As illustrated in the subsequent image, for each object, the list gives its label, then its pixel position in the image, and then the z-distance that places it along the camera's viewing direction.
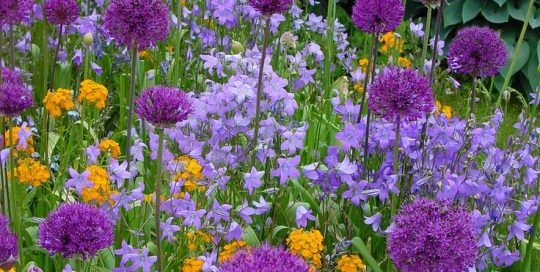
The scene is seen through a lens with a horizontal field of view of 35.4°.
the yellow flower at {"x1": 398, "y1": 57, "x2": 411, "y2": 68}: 5.00
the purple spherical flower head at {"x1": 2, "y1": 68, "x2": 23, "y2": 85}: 2.86
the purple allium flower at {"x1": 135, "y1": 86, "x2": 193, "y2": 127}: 2.19
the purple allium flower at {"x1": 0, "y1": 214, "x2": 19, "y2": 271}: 1.89
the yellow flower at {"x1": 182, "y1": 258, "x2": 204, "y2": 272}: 2.51
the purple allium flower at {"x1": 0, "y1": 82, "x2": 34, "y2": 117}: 2.44
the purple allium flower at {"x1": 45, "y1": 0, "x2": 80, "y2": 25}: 3.42
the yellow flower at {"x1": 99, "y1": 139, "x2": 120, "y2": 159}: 3.19
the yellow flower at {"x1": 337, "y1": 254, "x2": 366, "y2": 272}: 2.70
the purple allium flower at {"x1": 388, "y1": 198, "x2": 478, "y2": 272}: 2.04
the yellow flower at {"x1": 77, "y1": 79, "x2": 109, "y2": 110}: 3.58
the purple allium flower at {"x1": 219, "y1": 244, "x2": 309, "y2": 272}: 1.49
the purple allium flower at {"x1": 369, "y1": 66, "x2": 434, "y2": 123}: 2.61
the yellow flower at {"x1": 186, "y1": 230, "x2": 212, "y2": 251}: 2.73
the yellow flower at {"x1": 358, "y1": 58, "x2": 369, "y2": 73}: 4.78
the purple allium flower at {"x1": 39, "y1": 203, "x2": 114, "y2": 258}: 2.08
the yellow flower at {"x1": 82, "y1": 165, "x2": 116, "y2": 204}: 2.73
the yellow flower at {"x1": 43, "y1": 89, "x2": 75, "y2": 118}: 3.48
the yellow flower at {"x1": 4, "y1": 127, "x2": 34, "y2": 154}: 3.06
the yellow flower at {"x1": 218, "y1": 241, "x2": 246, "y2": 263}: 2.63
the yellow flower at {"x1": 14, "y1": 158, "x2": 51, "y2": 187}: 2.92
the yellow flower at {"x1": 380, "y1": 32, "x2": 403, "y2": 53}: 5.22
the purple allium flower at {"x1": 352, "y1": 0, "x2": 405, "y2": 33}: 3.05
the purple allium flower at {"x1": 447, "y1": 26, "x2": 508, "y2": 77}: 3.33
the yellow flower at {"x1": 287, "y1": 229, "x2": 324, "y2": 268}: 2.61
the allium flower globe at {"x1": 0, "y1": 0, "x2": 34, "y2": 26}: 2.92
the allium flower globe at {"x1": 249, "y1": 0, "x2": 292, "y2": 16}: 2.87
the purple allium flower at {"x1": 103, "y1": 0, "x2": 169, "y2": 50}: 2.67
